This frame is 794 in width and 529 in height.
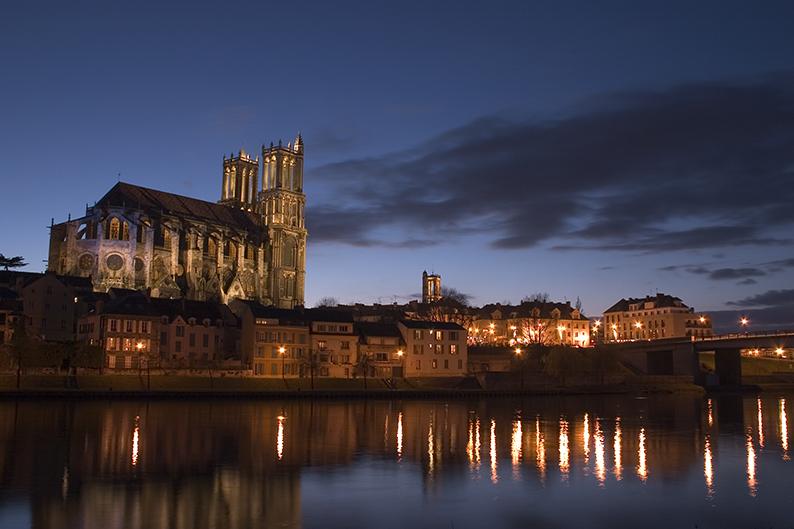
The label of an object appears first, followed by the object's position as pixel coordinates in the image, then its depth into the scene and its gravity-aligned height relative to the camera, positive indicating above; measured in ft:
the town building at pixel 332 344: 285.64 +5.44
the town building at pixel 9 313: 256.11 +14.58
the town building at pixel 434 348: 306.35 +4.21
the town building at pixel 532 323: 499.92 +22.93
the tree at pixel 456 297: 607.78 +46.79
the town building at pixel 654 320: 550.77 +26.95
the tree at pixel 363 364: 294.05 -1.70
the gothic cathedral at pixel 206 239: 366.02 +60.17
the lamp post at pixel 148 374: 230.36 -4.22
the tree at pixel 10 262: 361.92 +42.85
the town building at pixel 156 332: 248.52 +8.66
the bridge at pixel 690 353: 349.41 +2.80
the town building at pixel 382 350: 298.35 +3.41
